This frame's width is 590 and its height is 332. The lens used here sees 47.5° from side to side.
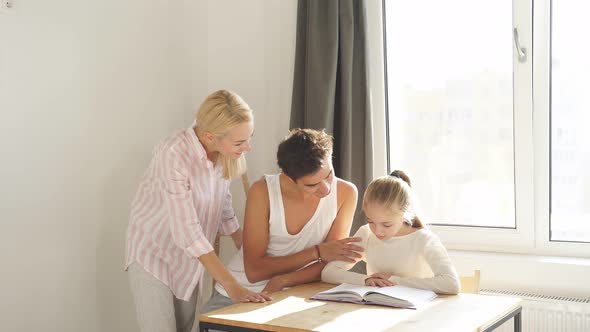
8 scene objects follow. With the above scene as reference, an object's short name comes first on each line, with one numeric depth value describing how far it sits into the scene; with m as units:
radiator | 2.59
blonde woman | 2.23
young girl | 2.13
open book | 1.97
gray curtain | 3.00
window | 2.84
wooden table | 1.78
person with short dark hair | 2.29
